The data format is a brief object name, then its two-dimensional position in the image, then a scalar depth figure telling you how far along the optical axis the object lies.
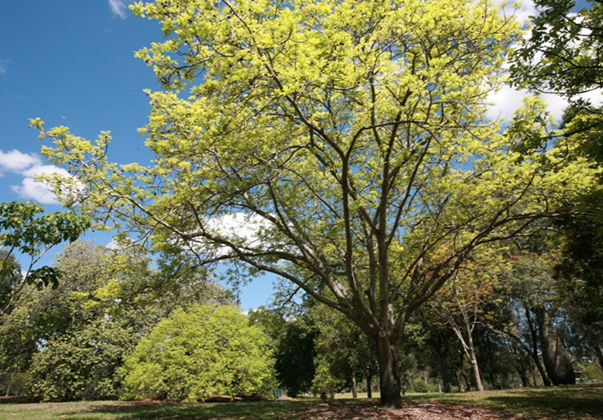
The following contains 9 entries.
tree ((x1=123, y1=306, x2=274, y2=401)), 16.61
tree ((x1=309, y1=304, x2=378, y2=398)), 18.77
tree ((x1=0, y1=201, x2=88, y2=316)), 4.21
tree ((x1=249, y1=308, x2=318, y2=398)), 29.01
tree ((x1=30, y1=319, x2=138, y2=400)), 19.00
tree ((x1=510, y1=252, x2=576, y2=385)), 19.23
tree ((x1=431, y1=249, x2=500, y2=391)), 16.61
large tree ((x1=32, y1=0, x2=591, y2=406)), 5.56
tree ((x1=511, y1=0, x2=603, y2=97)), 4.57
